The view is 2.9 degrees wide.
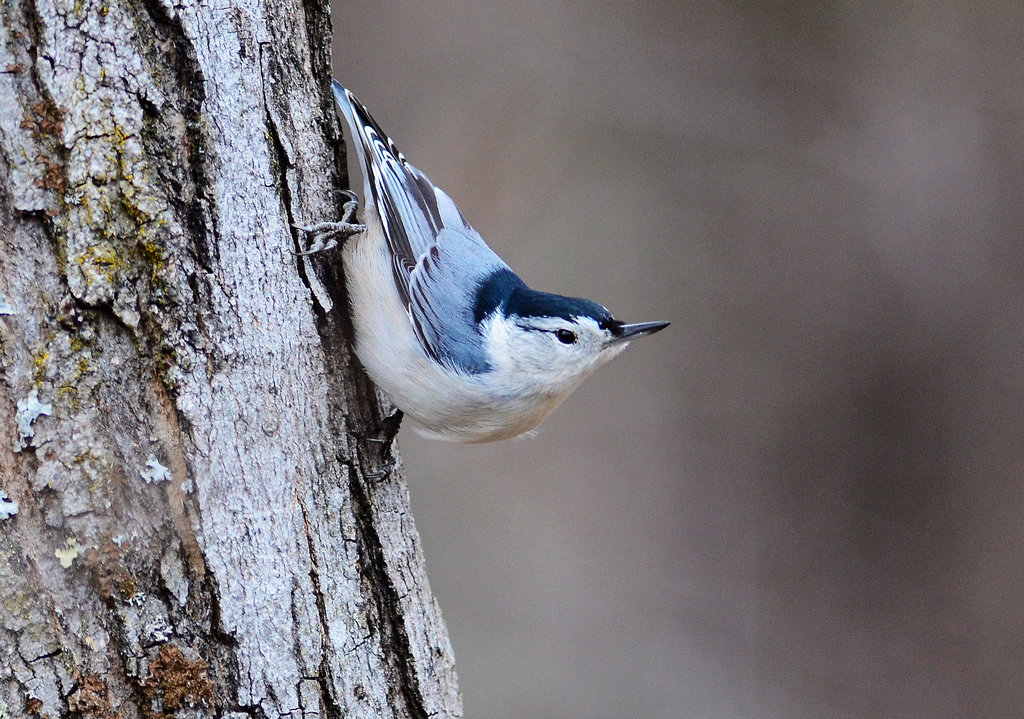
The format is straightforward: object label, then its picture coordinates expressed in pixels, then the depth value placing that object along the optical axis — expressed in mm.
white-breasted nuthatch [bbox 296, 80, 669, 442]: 5932
